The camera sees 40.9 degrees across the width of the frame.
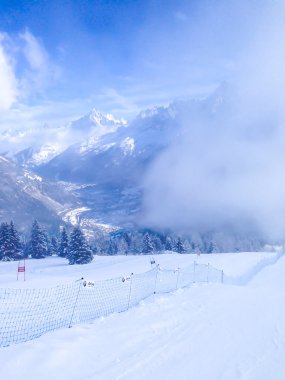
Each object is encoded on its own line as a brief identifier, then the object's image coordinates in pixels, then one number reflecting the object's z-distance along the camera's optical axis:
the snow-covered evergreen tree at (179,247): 87.31
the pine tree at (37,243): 70.50
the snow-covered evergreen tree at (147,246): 83.44
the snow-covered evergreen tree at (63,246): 71.50
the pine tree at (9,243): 67.38
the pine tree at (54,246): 79.32
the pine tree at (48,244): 73.75
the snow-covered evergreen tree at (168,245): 98.90
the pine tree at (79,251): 57.38
